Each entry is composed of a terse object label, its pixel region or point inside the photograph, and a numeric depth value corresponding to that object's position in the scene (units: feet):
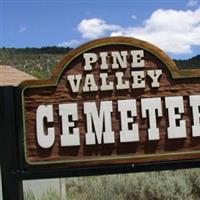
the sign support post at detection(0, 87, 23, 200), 18.16
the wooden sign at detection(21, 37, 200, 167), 17.85
